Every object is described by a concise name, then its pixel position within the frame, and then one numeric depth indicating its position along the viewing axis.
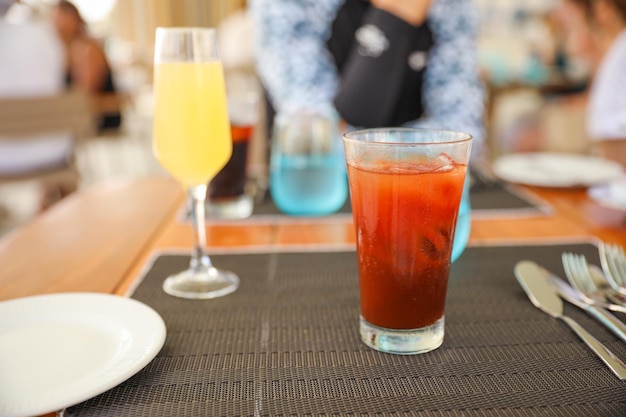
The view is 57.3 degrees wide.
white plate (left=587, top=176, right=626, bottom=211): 1.03
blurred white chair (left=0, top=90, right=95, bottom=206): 2.05
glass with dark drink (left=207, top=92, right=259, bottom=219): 1.03
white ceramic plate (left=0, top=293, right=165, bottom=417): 0.43
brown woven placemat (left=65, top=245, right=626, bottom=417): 0.45
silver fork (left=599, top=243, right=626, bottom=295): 0.66
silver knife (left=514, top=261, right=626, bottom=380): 0.51
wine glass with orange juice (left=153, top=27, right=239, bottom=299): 0.71
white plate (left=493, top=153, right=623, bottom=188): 1.19
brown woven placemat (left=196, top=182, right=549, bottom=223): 1.01
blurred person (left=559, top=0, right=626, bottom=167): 2.12
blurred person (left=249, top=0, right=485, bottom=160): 1.34
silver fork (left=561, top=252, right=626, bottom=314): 0.62
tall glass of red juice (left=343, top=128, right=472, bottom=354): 0.51
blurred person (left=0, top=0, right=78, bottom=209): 2.37
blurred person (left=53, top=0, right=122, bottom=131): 4.20
